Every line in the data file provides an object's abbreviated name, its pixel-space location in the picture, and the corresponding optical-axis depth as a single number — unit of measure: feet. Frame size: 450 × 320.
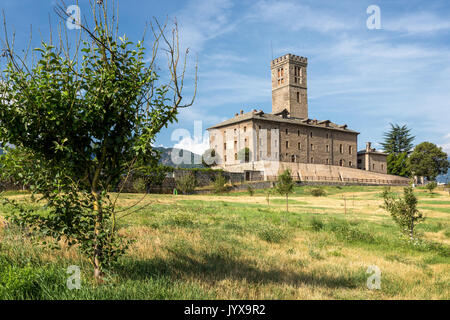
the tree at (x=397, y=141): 340.18
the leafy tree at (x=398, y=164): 312.58
